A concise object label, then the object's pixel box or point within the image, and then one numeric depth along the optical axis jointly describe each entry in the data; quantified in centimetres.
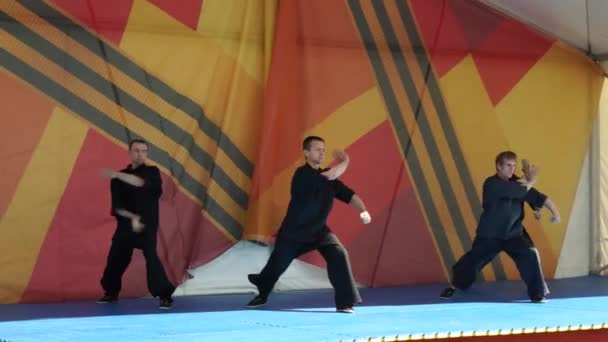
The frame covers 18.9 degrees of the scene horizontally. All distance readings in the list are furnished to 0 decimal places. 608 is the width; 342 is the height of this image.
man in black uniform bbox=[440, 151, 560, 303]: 1656
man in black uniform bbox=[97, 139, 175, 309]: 1525
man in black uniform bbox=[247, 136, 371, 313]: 1492
